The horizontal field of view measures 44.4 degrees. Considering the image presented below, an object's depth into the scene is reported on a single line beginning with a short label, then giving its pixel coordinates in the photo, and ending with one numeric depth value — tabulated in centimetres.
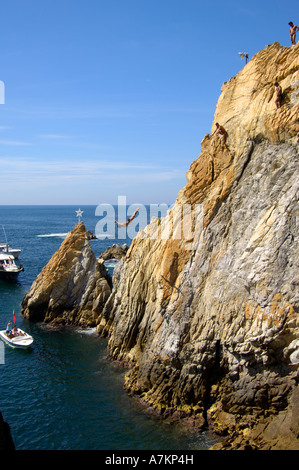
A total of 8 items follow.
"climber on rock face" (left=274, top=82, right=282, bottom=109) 2639
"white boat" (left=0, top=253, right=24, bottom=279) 6850
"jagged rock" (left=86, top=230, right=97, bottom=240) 12432
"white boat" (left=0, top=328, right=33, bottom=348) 3984
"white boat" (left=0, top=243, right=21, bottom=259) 8449
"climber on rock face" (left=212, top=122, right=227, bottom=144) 2983
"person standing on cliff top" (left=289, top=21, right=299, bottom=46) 2787
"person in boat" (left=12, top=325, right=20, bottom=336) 4134
